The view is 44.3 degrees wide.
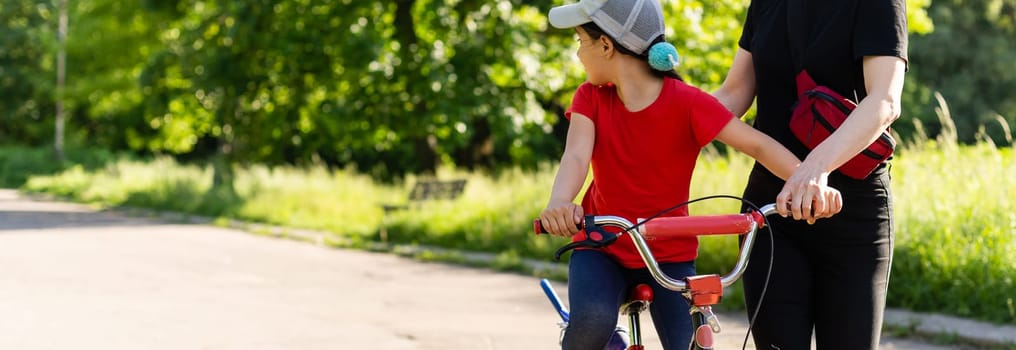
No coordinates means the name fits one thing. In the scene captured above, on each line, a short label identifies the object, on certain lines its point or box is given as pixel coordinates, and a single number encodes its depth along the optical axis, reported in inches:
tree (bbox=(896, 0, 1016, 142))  1218.0
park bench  609.3
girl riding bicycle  122.8
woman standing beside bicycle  110.6
